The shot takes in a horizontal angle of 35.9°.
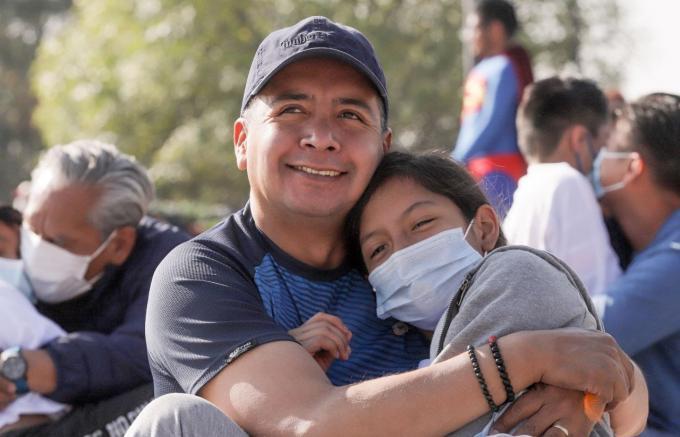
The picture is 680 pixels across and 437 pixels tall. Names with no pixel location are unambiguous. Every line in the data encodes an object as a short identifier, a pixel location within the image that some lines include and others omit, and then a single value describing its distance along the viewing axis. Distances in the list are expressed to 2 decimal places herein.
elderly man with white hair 4.01
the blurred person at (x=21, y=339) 3.85
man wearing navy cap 2.44
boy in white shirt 4.46
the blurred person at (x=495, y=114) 6.81
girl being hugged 2.56
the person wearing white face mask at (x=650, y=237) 3.84
